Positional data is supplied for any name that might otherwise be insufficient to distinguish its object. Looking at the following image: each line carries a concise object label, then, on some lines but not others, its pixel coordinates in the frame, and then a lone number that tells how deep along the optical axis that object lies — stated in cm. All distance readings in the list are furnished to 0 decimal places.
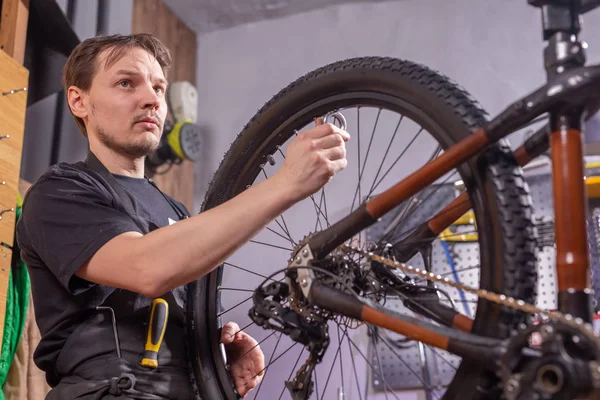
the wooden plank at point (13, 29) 185
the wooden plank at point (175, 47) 296
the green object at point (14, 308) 164
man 84
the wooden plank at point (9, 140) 166
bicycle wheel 75
